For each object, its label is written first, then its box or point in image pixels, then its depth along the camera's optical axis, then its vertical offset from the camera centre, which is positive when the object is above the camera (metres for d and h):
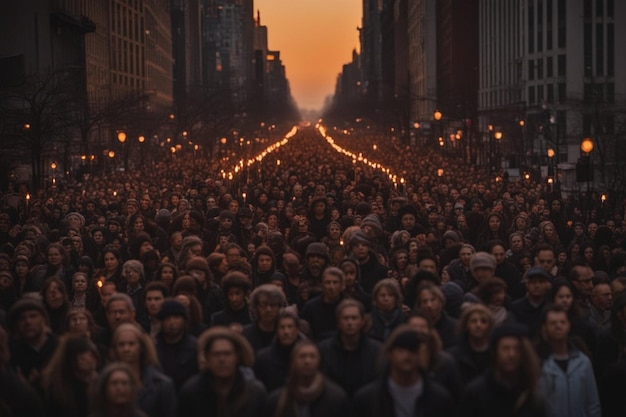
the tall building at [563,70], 91.31 +8.16
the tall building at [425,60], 161.25 +14.67
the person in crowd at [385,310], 11.06 -1.06
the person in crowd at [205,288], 13.56 -1.06
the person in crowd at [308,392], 8.52 -1.32
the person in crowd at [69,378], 9.19 -1.30
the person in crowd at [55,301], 12.37 -1.04
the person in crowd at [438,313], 10.88 -1.07
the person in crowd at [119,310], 11.00 -1.01
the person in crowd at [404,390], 8.41 -1.31
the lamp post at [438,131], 60.72 +3.41
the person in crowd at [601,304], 12.30 -1.16
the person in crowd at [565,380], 9.49 -1.42
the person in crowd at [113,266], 14.95 -0.90
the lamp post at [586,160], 29.50 +0.37
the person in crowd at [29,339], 10.27 -1.16
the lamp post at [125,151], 49.84 +1.73
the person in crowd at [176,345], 10.09 -1.21
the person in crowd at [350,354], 9.71 -1.25
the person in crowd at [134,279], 13.98 -0.96
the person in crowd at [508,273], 14.59 -1.03
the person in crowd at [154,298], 11.61 -0.98
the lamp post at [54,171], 49.54 +0.75
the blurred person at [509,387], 8.50 -1.31
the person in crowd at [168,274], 13.46 -0.89
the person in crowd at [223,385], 8.70 -1.30
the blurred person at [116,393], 8.09 -1.23
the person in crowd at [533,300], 11.63 -1.06
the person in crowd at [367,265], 14.84 -0.93
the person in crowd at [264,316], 10.68 -1.05
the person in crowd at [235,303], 11.84 -1.05
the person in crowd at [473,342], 9.77 -1.19
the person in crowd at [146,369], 9.06 -1.25
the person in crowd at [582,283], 13.06 -1.02
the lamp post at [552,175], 48.98 +0.08
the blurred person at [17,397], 8.95 -1.38
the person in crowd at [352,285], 12.66 -0.98
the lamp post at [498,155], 67.75 +1.26
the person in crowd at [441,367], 9.11 -1.26
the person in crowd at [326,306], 11.48 -1.06
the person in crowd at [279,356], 9.88 -1.27
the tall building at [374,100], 175.20 +11.11
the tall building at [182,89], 103.92 +11.41
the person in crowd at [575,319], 11.09 -1.18
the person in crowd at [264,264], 14.82 -0.89
